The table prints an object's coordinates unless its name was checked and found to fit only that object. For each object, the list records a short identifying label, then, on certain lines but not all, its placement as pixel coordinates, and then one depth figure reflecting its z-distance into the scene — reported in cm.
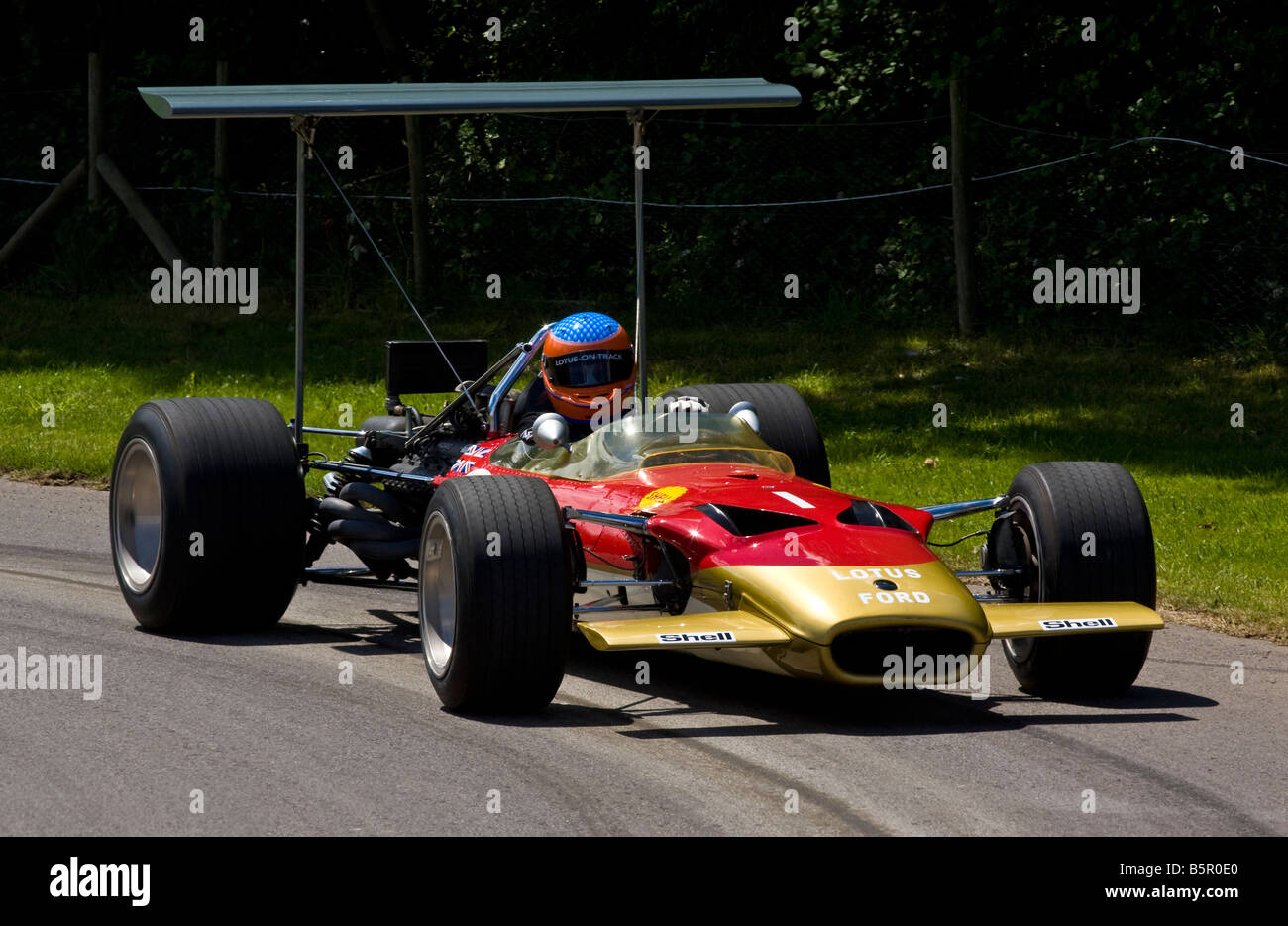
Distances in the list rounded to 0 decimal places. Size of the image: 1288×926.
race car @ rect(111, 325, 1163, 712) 1270
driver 1727
